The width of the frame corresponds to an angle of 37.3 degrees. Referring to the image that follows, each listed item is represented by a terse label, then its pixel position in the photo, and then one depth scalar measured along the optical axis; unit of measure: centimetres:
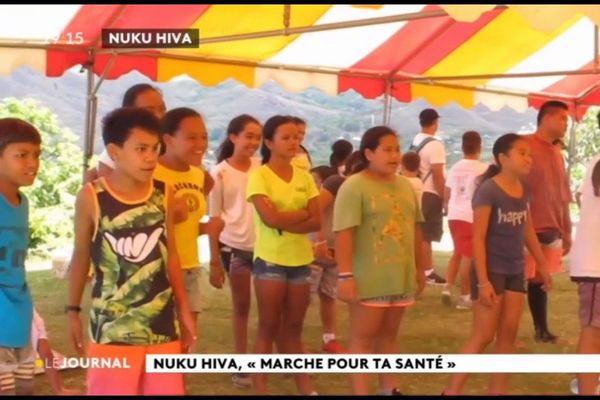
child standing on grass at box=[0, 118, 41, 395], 269
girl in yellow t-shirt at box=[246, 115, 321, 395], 356
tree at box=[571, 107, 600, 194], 1384
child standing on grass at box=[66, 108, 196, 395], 250
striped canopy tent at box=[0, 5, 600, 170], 597
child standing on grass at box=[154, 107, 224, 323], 329
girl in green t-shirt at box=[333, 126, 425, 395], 343
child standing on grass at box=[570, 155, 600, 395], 342
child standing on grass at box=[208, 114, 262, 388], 407
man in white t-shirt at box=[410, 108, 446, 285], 708
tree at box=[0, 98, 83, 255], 956
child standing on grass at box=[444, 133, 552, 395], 356
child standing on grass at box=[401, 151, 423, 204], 684
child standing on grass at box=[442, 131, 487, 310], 625
